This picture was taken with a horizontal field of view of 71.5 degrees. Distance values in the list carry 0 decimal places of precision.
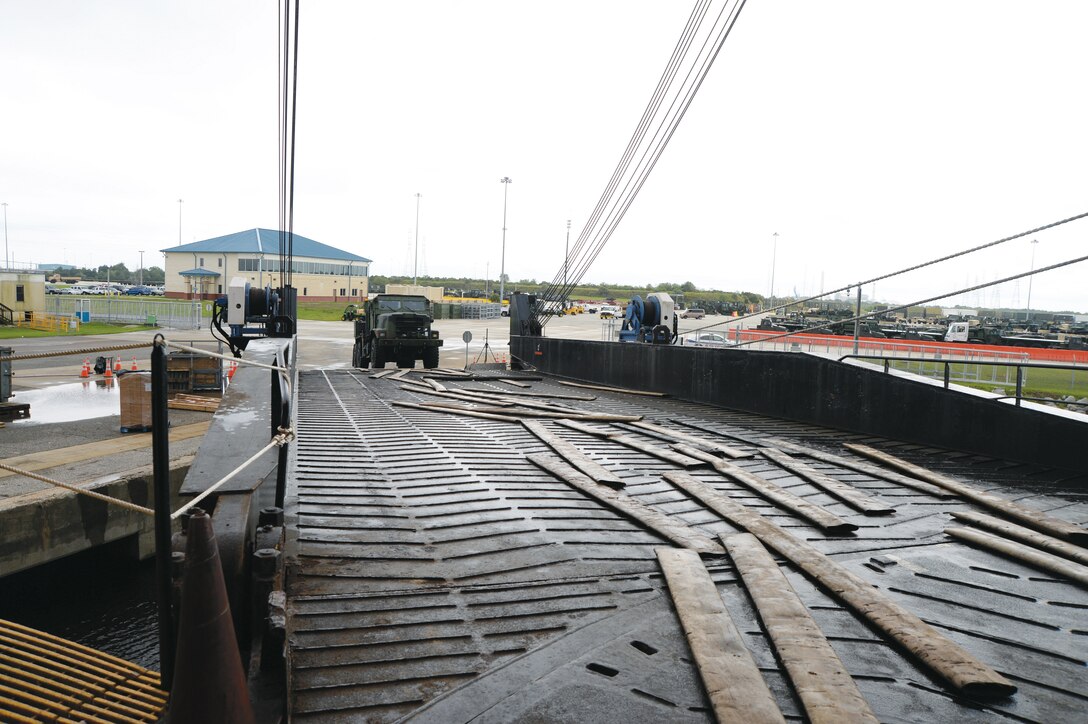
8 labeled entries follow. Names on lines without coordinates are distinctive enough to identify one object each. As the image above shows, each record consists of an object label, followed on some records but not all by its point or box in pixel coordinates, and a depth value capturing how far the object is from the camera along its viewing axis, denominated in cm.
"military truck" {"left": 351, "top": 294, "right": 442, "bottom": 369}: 2388
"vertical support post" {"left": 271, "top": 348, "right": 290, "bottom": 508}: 550
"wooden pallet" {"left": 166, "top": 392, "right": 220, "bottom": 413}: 1714
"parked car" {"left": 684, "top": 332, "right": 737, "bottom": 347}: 3384
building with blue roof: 8419
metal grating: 309
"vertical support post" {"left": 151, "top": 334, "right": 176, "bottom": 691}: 288
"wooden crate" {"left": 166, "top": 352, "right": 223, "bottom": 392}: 1948
